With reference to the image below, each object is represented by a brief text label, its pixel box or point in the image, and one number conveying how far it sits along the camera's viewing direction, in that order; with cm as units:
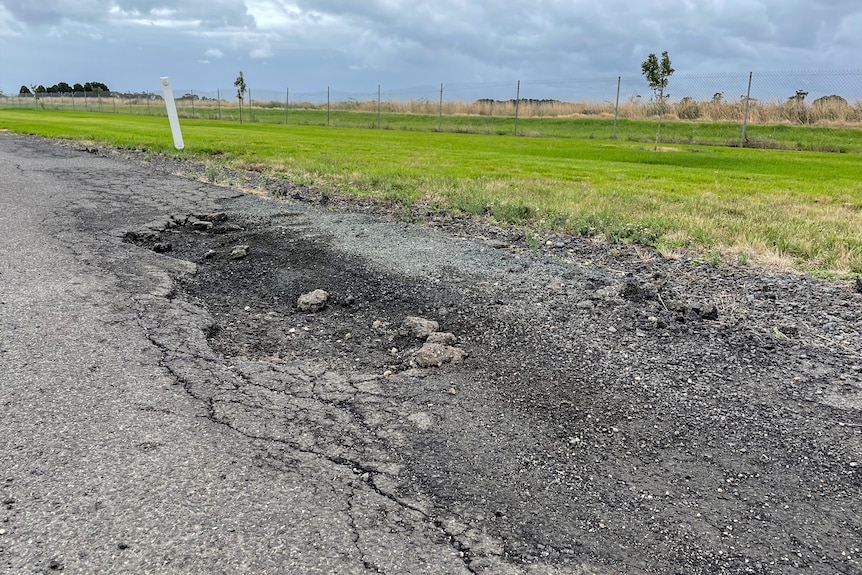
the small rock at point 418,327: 378
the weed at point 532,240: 579
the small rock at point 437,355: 340
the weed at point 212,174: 985
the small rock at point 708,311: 396
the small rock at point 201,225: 667
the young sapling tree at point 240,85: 3966
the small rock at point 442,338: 367
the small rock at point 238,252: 559
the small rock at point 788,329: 371
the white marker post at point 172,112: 1413
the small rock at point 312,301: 429
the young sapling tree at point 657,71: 2172
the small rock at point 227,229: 655
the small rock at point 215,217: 697
